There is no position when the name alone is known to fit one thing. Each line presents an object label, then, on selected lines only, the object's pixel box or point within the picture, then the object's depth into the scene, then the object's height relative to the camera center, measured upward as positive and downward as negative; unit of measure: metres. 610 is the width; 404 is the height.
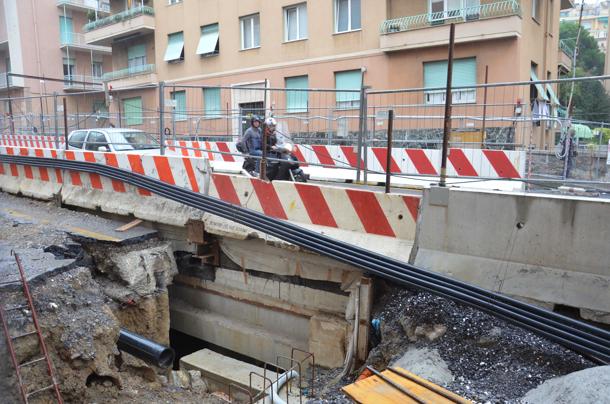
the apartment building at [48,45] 36.62 +7.22
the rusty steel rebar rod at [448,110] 4.25 +0.21
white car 10.98 -0.14
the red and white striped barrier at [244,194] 4.91 -0.76
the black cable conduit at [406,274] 3.35 -1.27
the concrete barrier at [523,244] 3.76 -0.96
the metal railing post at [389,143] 4.87 -0.10
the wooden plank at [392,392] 2.90 -1.63
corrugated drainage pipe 4.63 -2.15
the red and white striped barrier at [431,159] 8.87 -0.52
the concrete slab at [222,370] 5.73 -2.96
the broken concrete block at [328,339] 5.36 -2.37
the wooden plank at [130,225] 6.71 -1.31
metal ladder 3.73 -1.81
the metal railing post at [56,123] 9.75 +0.22
